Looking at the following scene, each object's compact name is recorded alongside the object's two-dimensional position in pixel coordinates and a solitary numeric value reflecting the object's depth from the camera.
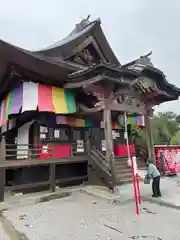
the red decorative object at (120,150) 12.35
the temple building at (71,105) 8.36
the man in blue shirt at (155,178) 6.79
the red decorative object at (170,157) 11.15
